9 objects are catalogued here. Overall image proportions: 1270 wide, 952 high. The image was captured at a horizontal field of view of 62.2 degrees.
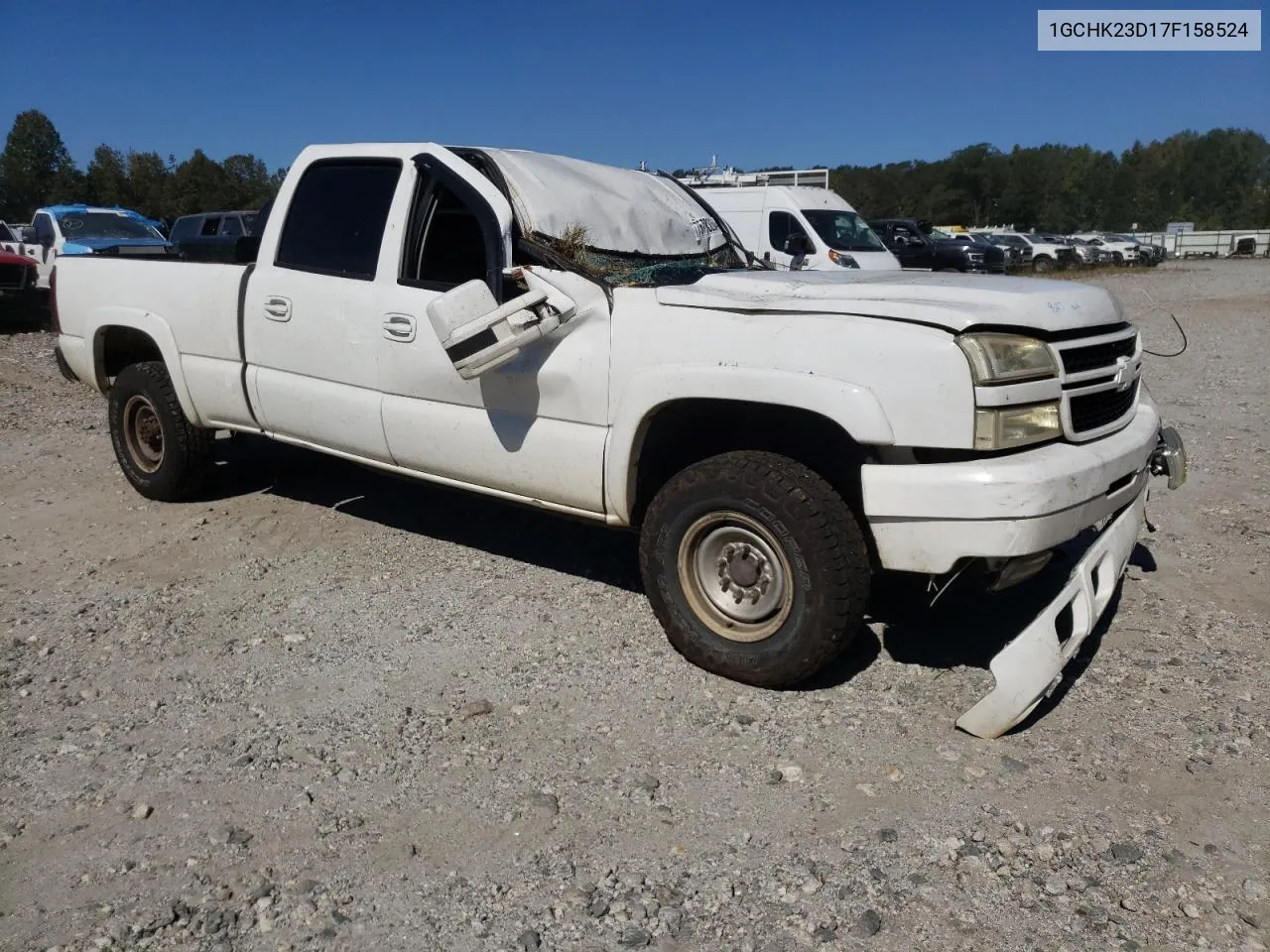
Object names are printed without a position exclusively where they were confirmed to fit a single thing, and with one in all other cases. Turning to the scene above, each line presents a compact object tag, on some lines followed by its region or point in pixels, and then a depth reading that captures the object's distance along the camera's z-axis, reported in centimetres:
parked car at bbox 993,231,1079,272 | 3872
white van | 1573
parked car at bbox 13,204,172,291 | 1612
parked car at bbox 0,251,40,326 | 1387
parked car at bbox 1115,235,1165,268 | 4266
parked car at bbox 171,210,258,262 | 1752
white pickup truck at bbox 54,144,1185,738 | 324
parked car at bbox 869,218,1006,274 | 2497
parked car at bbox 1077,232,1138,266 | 4263
